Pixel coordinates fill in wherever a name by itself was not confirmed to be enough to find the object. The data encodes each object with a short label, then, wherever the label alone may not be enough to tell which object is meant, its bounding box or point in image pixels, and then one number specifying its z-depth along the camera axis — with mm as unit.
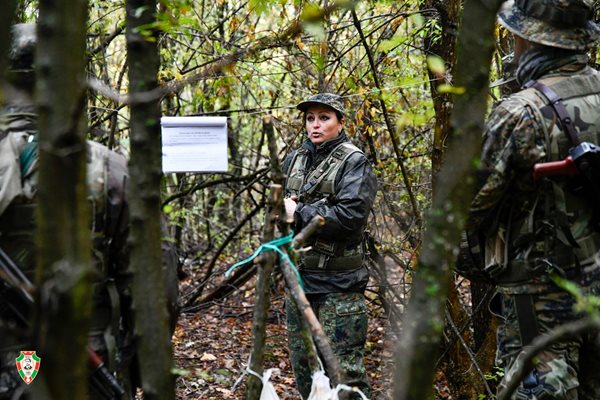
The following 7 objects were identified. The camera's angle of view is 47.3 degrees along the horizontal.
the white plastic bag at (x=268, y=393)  2363
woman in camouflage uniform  4238
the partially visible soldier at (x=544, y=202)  2904
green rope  1959
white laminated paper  4965
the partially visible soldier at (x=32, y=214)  2486
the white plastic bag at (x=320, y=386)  2160
